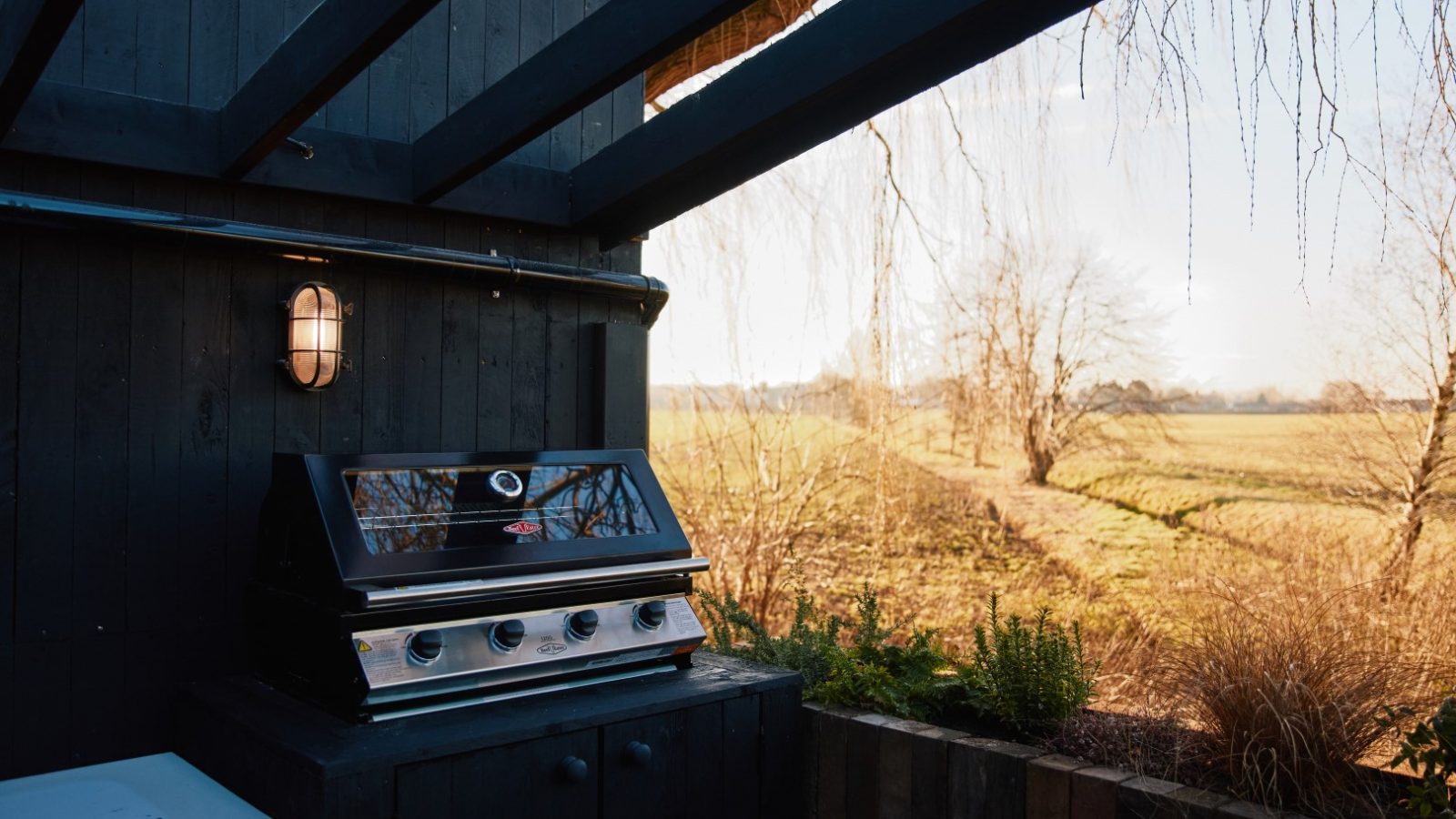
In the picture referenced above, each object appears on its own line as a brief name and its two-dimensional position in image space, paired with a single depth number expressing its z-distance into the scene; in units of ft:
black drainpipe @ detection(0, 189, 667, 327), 7.98
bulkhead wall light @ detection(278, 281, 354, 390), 9.16
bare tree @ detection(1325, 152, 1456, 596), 23.56
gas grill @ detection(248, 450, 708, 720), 7.32
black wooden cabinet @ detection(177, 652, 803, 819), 6.64
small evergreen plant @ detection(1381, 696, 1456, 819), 6.54
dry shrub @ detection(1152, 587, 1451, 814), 7.23
